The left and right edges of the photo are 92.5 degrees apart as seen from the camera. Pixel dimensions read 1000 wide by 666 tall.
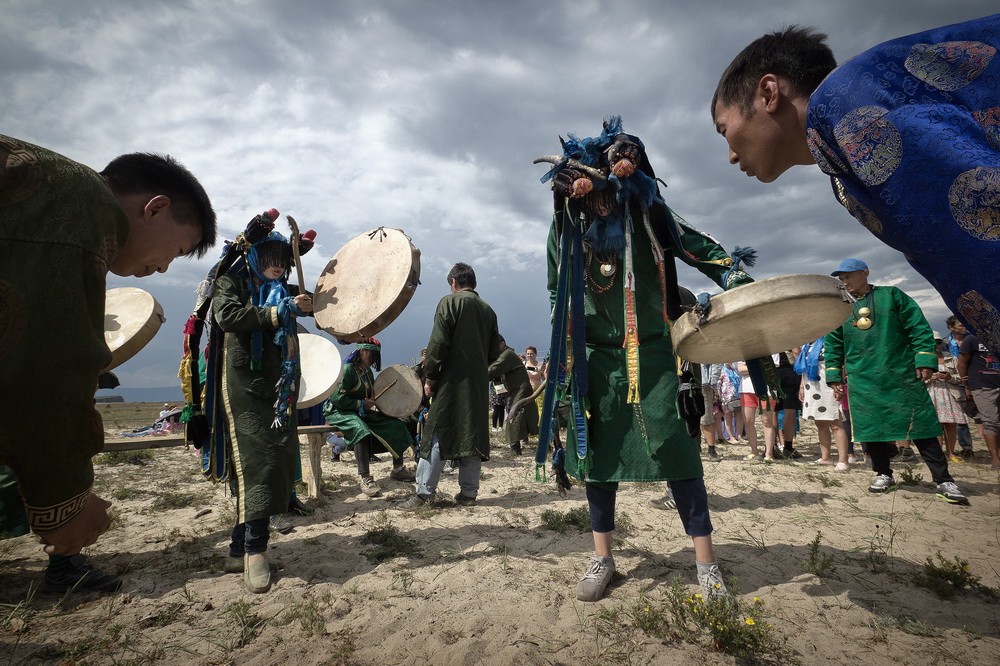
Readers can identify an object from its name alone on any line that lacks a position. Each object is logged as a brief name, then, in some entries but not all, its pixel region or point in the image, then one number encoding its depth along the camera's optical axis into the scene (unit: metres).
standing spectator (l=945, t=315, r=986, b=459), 7.10
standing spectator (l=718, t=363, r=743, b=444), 8.38
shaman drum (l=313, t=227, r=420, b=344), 3.11
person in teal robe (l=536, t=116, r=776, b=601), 2.51
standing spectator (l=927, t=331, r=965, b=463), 6.42
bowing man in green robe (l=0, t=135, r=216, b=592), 0.99
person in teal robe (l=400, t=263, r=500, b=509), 4.62
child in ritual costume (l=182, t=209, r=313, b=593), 2.94
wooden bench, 3.60
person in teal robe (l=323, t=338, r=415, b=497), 5.36
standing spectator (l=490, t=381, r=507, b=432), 11.35
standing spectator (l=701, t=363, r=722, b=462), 6.93
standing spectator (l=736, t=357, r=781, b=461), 6.80
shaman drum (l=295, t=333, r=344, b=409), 4.96
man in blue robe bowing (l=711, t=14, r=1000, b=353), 0.96
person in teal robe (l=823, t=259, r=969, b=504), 4.40
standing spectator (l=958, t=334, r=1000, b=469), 6.04
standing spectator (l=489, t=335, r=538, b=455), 7.28
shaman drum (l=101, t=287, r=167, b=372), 3.59
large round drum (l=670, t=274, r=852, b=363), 1.92
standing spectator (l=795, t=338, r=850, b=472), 6.21
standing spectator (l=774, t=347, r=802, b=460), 6.87
